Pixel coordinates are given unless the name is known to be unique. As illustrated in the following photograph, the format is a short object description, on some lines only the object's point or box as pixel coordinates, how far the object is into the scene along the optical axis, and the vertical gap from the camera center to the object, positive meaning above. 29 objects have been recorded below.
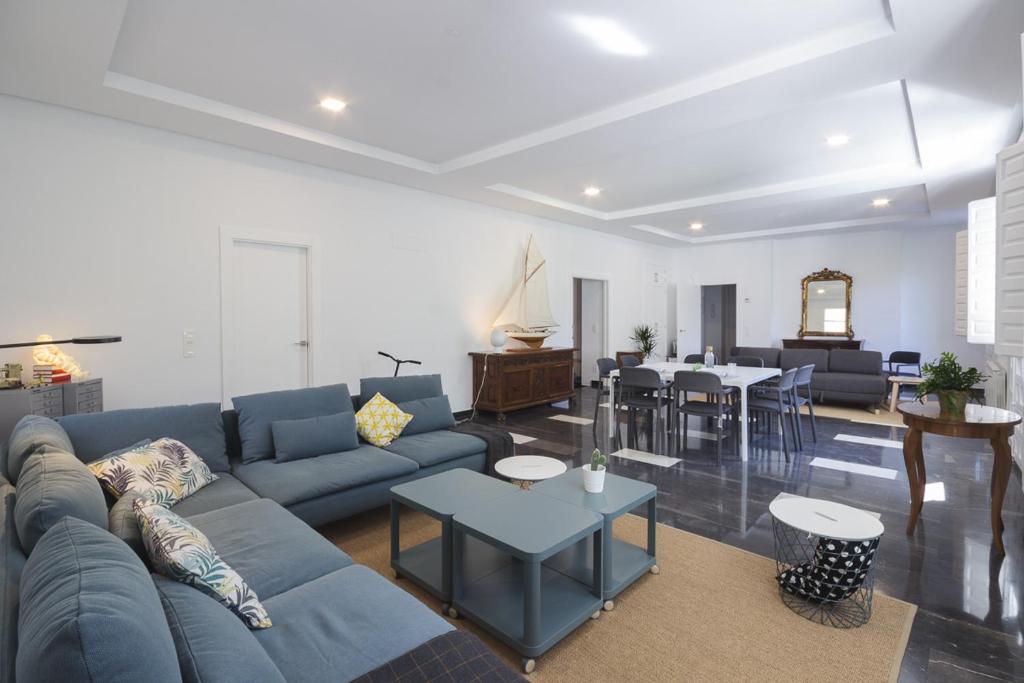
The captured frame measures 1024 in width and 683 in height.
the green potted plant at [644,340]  9.48 -0.22
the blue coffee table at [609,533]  2.38 -0.99
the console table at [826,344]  8.80 -0.27
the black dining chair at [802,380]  5.09 -0.52
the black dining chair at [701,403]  4.64 -0.67
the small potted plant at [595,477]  2.61 -0.76
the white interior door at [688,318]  10.54 +0.21
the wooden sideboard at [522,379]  6.37 -0.66
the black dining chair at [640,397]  5.11 -0.74
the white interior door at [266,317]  4.52 +0.10
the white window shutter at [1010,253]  2.05 +0.31
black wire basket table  2.25 -1.08
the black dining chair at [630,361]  6.26 -0.42
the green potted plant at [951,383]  2.90 -0.31
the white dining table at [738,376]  4.61 -0.48
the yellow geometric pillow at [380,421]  3.63 -0.67
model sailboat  6.94 +0.26
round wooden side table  2.79 -0.57
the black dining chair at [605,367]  6.05 -0.47
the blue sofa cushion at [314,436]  3.19 -0.69
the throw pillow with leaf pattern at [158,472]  2.36 -0.70
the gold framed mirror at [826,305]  9.16 +0.43
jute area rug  1.95 -1.29
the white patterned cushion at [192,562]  1.36 -0.63
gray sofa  6.98 -0.64
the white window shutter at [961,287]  5.16 +0.43
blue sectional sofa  0.85 -0.66
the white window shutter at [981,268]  3.63 +0.43
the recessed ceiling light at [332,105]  3.73 +1.64
